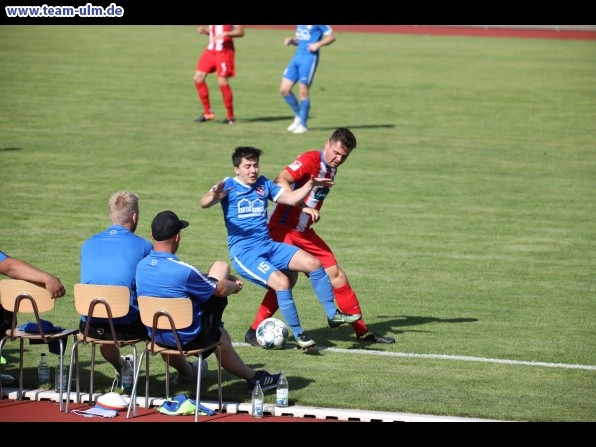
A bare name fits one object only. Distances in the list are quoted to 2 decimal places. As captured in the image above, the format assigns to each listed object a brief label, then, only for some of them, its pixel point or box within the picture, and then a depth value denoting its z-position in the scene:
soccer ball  20.80
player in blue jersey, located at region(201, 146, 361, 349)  20.73
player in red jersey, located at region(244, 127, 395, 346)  21.77
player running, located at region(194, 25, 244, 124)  44.94
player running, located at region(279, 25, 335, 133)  44.31
